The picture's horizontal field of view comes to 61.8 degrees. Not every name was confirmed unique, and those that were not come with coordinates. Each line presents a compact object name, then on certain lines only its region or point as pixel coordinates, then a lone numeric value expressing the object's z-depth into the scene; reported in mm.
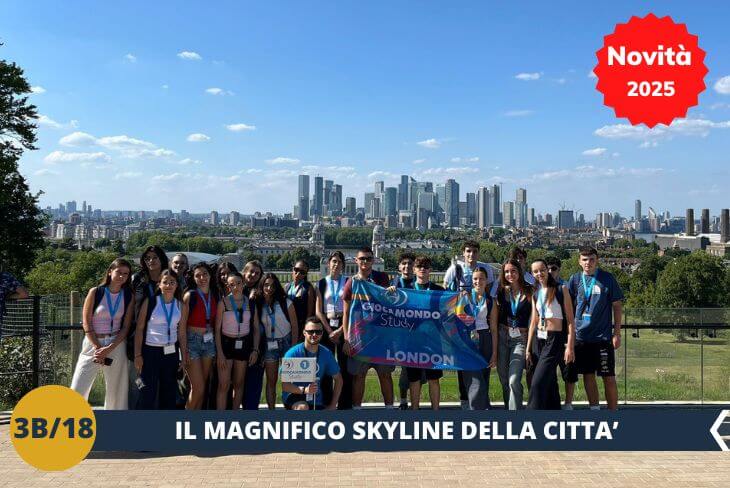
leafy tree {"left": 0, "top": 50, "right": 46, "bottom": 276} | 24906
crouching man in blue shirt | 6703
